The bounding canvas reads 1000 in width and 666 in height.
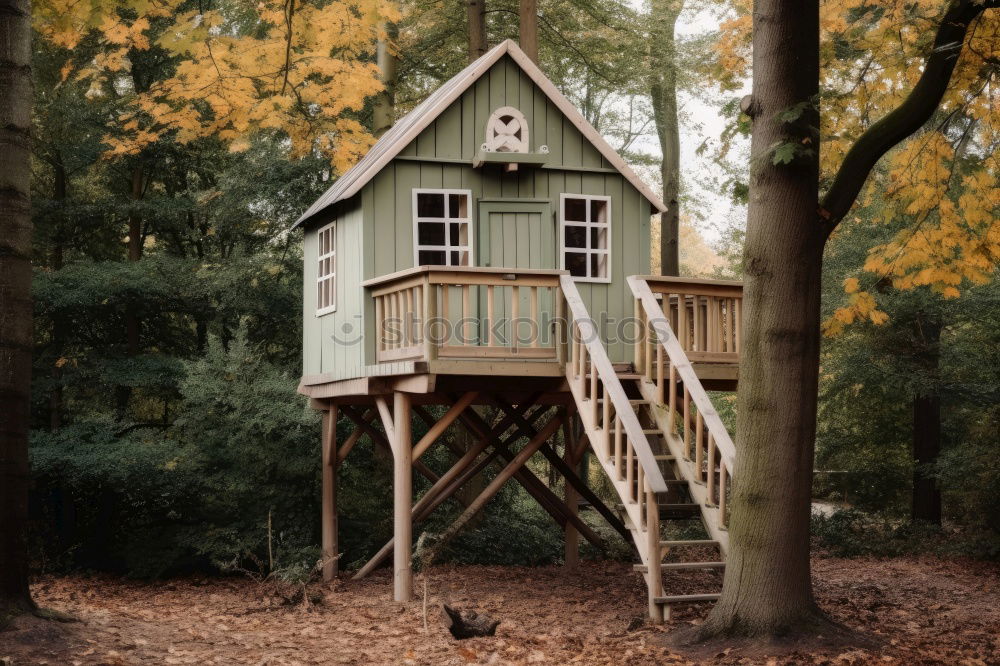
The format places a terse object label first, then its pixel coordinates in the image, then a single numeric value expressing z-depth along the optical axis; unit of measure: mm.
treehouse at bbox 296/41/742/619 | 11461
